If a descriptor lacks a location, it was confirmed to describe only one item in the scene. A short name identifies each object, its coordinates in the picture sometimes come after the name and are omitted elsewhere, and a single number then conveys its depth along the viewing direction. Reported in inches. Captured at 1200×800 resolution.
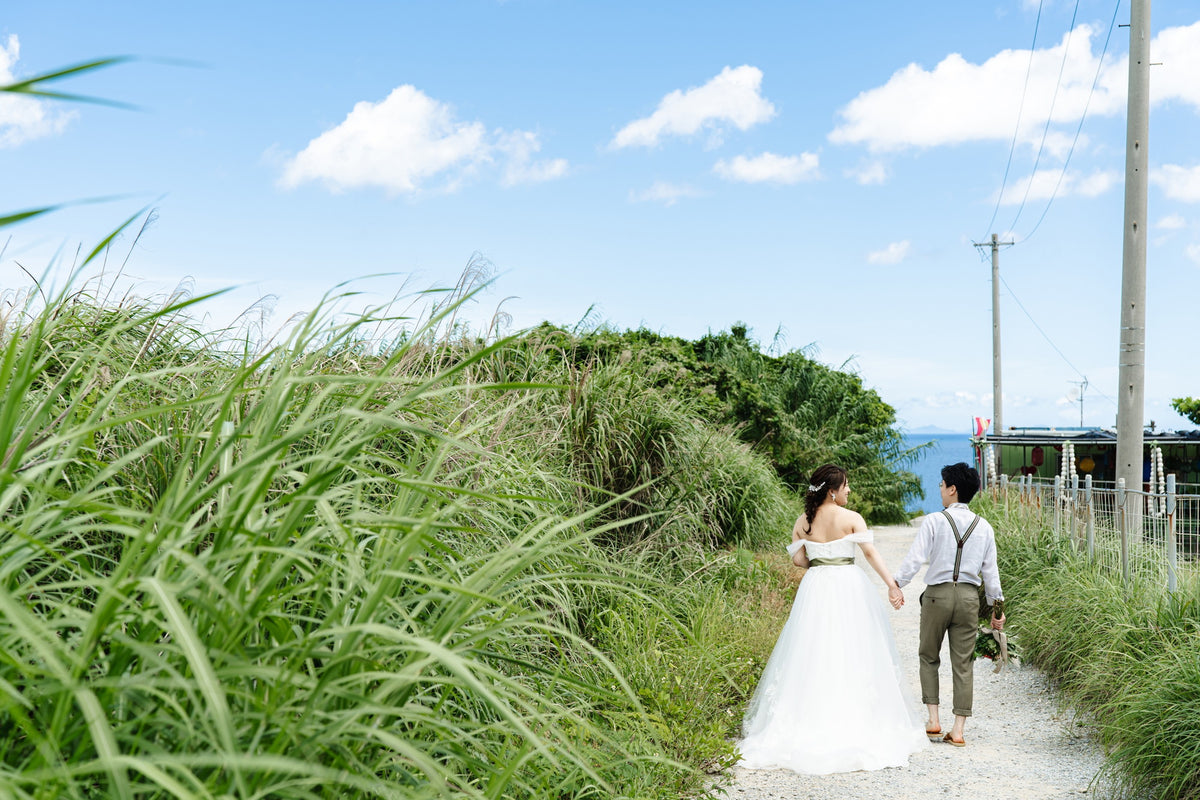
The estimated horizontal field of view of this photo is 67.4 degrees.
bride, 225.0
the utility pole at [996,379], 1168.8
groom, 248.1
